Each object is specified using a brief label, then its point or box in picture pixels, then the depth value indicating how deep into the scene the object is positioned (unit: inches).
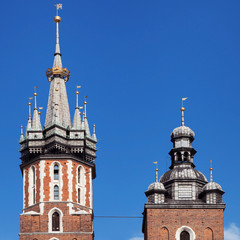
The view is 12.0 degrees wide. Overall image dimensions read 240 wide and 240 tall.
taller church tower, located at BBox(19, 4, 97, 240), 4301.2
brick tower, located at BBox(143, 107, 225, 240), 4286.4
